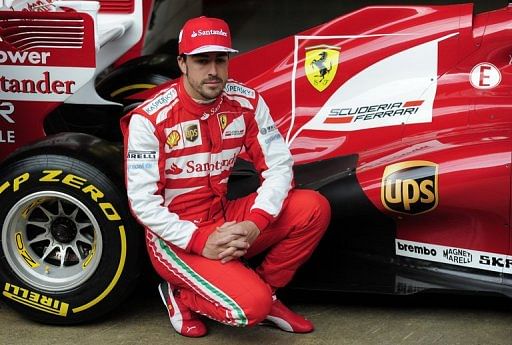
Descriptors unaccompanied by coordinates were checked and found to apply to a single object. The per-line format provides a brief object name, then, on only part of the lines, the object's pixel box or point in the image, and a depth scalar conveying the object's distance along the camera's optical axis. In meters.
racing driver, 6.71
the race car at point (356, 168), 6.98
